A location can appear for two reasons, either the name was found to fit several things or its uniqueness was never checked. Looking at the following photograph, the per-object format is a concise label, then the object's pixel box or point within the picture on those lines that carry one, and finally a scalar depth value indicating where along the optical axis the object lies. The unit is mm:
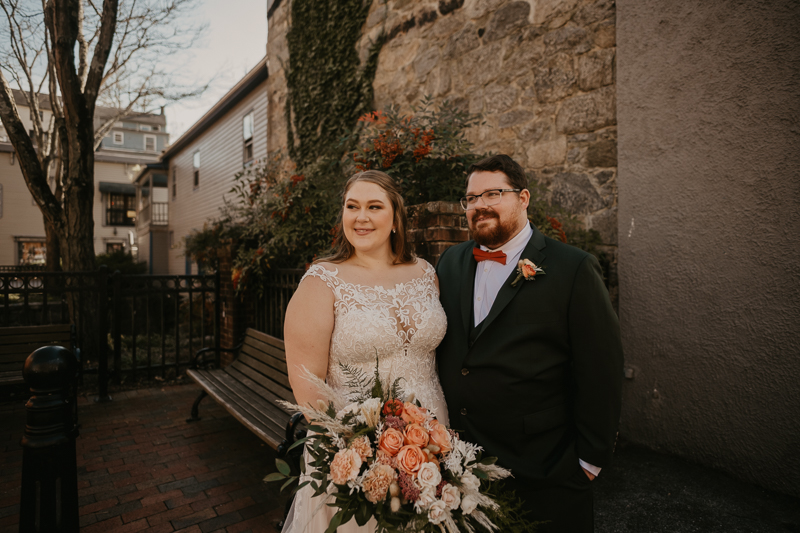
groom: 1900
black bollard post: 2096
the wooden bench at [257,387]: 3361
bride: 2043
